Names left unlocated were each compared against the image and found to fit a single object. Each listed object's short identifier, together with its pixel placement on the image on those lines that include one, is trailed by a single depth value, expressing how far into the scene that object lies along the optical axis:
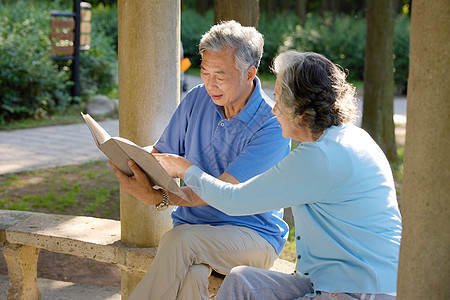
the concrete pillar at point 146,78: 3.32
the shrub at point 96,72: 12.66
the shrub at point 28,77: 10.28
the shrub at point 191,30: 21.65
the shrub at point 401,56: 16.83
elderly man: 2.85
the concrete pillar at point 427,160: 1.60
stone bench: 3.46
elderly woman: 2.24
